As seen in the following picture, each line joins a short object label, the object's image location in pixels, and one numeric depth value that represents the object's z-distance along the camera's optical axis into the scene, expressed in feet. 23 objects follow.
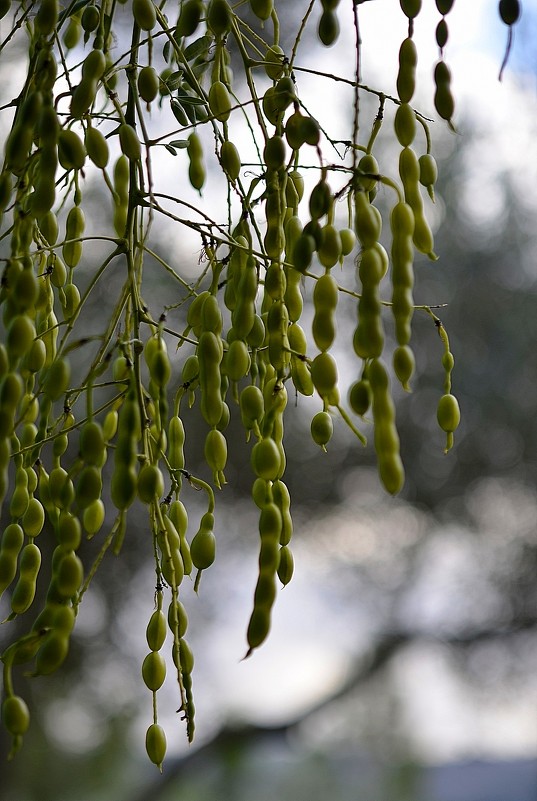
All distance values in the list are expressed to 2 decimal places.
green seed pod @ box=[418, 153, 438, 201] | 4.33
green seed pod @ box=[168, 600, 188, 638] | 4.24
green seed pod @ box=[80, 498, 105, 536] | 4.26
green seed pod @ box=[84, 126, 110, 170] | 4.20
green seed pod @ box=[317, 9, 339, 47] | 4.13
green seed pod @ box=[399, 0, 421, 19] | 4.17
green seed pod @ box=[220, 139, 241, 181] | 4.33
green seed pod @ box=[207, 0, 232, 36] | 4.24
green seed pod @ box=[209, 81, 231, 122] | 4.39
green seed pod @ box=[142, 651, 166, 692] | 4.28
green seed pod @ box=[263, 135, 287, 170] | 4.18
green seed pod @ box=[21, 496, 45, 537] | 4.40
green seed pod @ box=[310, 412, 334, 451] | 4.39
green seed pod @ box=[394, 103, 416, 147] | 4.20
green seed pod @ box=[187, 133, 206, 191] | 4.38
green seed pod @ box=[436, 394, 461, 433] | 4.50
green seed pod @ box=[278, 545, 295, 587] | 4.24
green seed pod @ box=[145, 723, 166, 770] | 4.31
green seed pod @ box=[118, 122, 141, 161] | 4.23
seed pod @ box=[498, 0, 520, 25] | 4.07
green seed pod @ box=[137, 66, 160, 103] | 4.35
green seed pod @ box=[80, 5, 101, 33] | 4.50
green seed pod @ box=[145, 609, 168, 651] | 4.33
